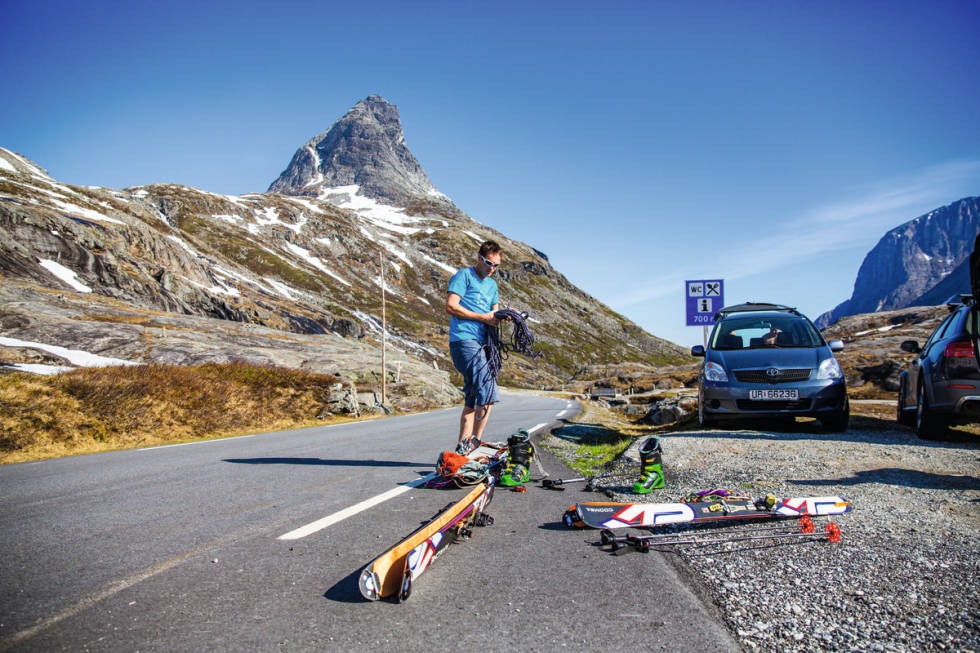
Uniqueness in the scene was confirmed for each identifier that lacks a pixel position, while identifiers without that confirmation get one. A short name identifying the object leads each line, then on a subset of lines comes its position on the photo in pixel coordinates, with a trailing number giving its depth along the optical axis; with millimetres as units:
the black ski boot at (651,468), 5043
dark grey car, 7055
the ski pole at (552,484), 5312
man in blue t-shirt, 6375
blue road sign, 14016
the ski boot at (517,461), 5570
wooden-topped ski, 2557
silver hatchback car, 8492
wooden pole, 23825
